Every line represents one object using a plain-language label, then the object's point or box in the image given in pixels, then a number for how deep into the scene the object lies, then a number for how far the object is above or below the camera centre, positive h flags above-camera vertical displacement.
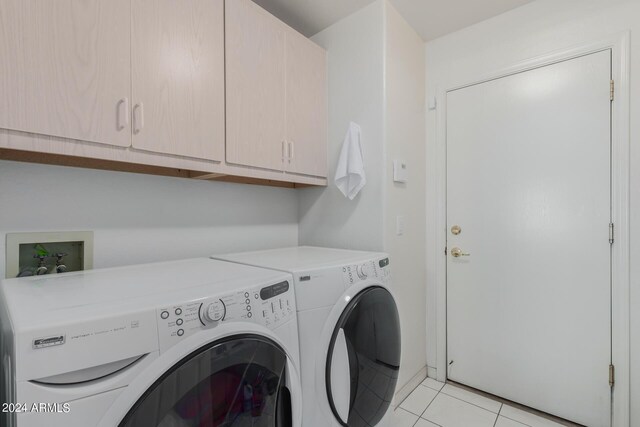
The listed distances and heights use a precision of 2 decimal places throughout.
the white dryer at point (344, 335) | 1.09 -0.50
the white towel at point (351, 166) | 1.74 +0.26
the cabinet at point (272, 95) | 1.43 +0.63
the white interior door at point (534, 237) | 1.64 -0.16
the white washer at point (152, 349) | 0.54 -0.30
